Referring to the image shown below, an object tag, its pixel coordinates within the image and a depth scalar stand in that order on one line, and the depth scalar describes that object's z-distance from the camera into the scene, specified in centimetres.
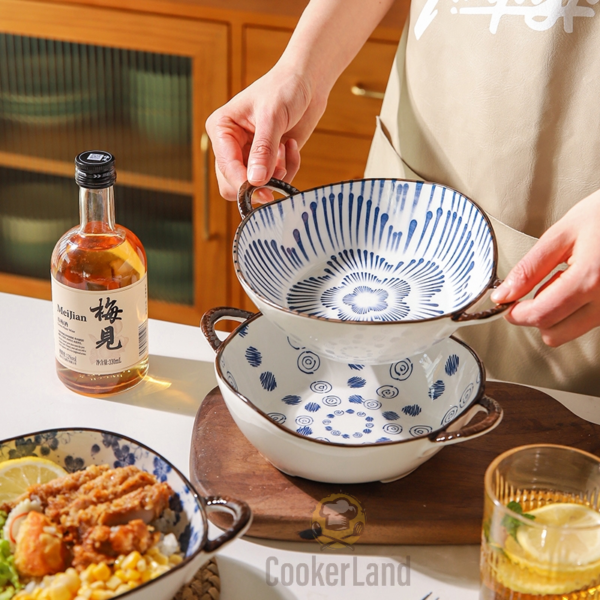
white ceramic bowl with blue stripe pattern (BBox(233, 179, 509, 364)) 66
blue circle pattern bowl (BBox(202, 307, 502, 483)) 66
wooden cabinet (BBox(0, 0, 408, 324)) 173
